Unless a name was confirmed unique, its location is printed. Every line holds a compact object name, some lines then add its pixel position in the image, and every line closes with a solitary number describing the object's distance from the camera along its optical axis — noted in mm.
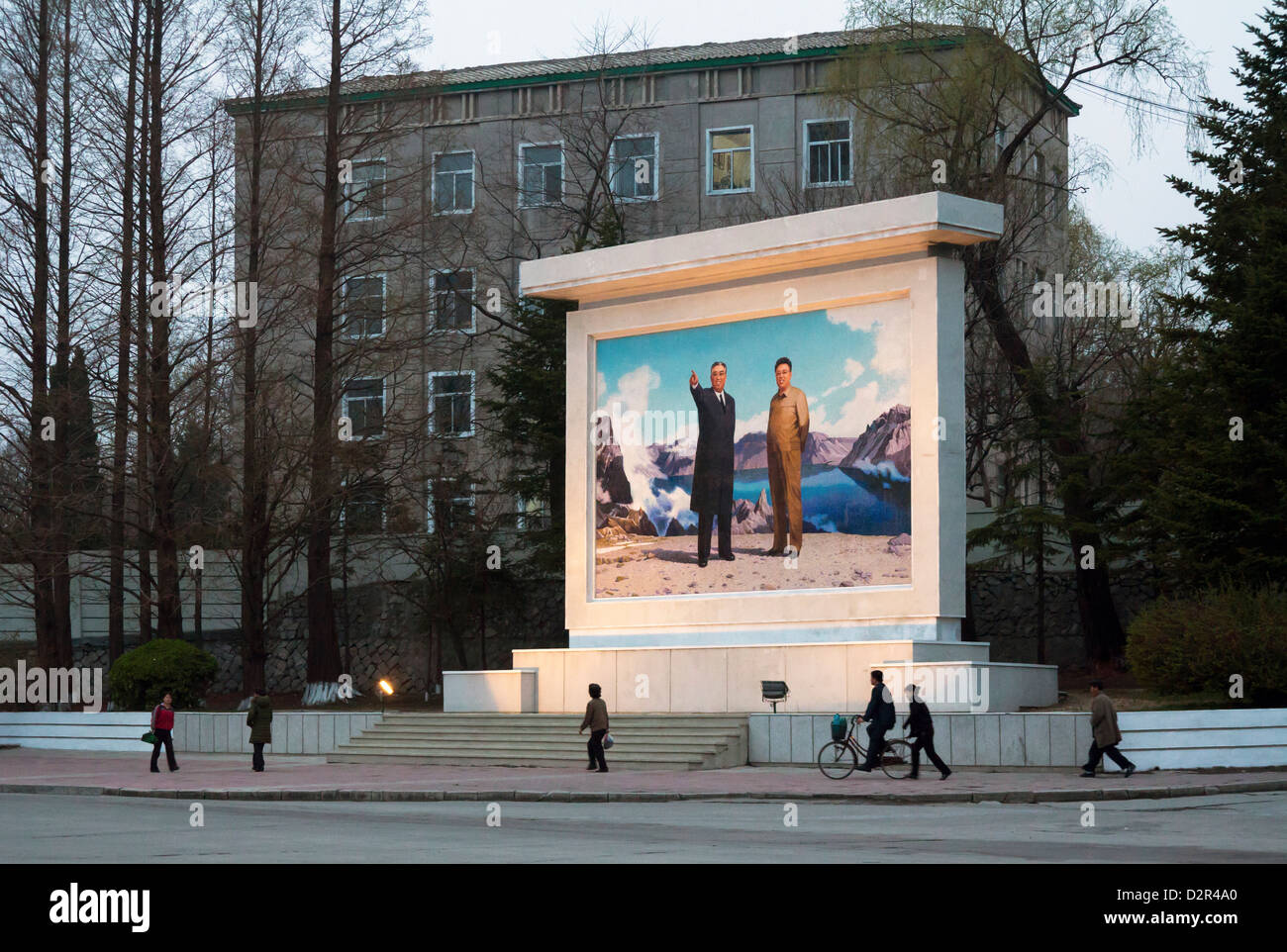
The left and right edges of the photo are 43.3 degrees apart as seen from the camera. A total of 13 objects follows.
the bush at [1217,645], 26078
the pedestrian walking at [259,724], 29375
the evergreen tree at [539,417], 42938
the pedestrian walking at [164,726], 29719
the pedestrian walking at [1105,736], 24062
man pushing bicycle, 24750
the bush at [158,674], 38438
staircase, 29406
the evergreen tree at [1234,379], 29750
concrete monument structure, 30641
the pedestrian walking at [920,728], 24531
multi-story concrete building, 47938
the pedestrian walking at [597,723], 27141
